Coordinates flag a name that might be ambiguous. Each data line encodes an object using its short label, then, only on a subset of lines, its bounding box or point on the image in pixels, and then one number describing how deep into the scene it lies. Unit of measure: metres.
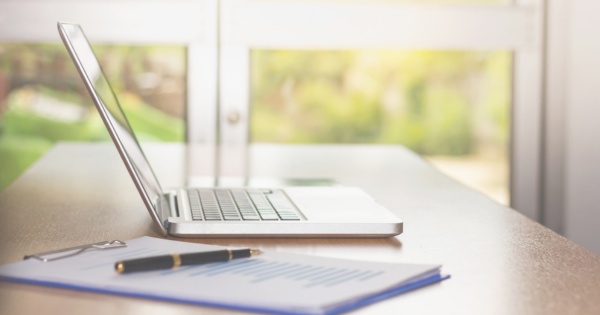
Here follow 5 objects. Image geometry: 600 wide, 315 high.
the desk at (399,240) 0.67
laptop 0.95
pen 0.73
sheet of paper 0.65
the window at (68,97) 2.79
